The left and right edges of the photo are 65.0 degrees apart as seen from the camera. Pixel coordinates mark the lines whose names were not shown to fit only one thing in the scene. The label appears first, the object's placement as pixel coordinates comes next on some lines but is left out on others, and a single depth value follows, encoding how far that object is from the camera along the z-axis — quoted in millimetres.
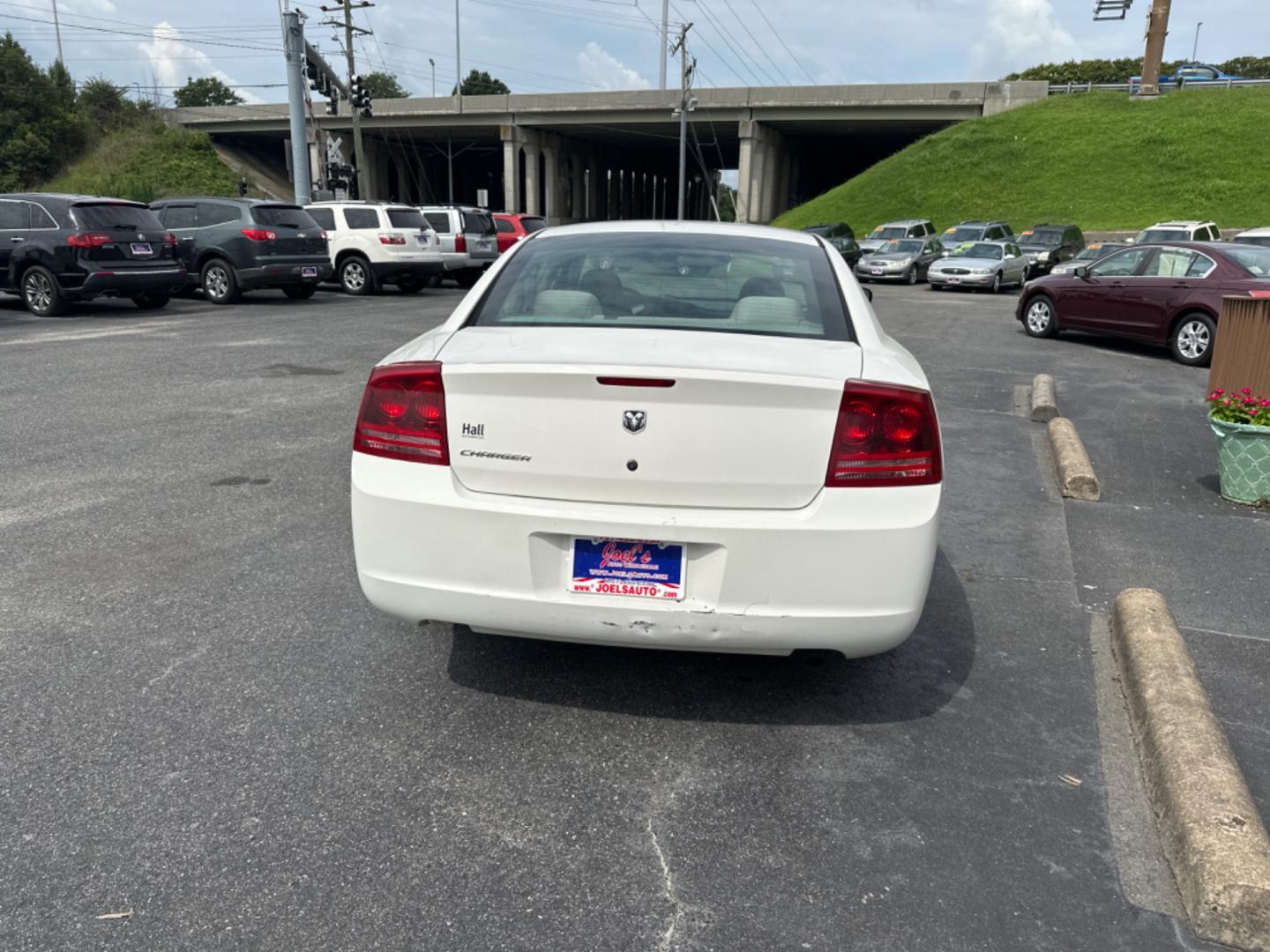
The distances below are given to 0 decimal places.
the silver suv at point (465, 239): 21672
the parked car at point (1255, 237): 19953
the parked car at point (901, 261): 29234
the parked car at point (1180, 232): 25344
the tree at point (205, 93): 115375
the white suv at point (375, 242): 19969
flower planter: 6180
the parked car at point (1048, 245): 29594
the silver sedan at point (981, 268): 26203
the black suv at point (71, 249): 14398
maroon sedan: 13188
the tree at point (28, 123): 56125
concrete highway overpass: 52125
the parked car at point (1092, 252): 26656
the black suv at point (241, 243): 17016
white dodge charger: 2969
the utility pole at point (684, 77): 49062
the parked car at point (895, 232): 33625
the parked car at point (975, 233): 32312
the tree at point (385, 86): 127750
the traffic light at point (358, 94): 33312
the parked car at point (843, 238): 32594
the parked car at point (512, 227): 25188
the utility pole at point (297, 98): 26703
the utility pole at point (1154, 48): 43625
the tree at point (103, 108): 60759
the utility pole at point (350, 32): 41375
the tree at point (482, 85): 127531
